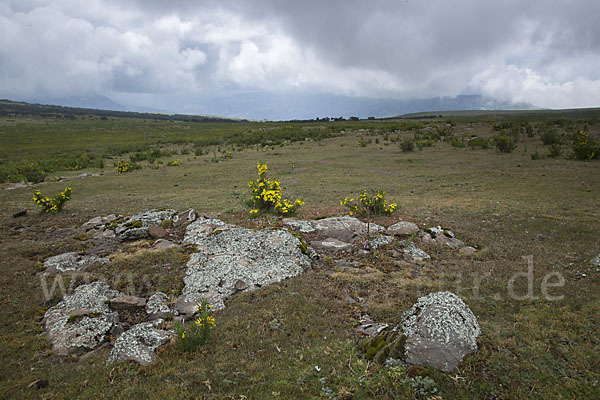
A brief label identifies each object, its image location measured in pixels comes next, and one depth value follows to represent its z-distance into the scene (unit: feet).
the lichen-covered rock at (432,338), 11.72
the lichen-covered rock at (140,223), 29.09
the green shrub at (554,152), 65.10
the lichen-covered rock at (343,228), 28.89
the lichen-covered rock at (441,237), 26.62
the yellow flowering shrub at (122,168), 74.79
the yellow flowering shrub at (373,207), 33.53
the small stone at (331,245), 26.63
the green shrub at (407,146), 84.43
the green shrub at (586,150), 59.52
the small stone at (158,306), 18.52
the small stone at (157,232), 28.89
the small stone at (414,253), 24.43
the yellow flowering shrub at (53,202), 37.60
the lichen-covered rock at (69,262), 23.61
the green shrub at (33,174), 64.59
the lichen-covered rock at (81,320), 15.98
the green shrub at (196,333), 14.38
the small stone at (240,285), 20.47
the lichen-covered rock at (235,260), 20.72
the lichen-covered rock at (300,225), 29.58
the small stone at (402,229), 28.02
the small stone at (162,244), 26.17
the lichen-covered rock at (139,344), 13.98
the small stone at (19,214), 37.32
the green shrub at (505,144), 74.79
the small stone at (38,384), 12.57
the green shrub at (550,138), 78.14
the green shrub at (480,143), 83.35
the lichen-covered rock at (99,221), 32.48
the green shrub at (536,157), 64.67
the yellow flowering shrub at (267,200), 33.83
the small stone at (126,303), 19.24
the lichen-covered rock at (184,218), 31.14
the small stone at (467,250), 24.82
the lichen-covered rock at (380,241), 26.48
